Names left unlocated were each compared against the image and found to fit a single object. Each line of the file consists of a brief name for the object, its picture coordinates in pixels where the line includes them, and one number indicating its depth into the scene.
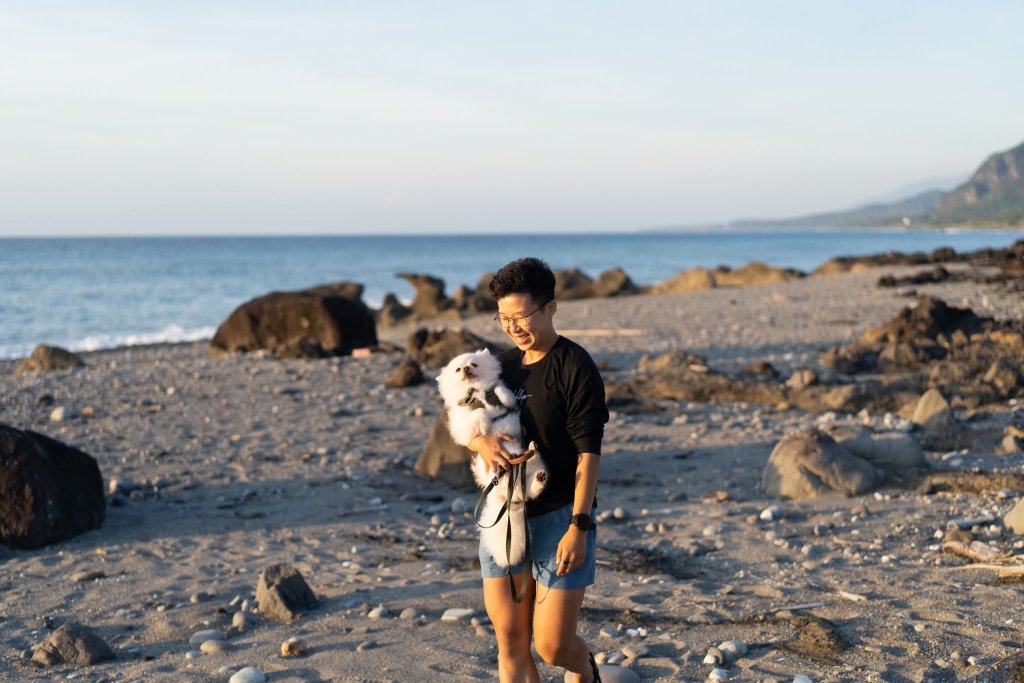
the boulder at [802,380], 11.45
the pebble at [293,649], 5.03
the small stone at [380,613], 5.59
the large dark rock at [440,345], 13.75
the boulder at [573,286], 29.16
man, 3.49
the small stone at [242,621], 5.56
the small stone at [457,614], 5.48
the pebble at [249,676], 4.64
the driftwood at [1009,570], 5.71
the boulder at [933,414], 9.41
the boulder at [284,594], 5.67
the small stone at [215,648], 5.15
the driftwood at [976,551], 6.05
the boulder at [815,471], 7.64
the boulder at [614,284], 29.06
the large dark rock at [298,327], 14.98
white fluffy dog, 3.57
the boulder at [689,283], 30.47
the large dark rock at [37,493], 6.96
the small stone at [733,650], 4.82
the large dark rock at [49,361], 15.84
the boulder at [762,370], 12.78
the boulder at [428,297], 26.67
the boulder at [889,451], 8.23
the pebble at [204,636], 5.33
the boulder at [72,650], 5.06
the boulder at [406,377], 12.17
